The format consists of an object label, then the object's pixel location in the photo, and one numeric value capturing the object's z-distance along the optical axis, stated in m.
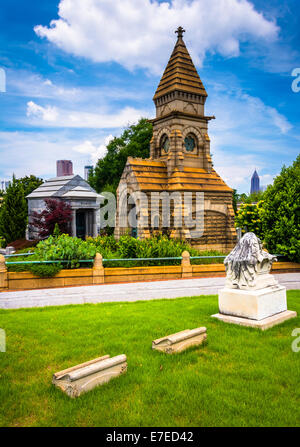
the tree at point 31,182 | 45.13
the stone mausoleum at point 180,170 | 19.91
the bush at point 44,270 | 12.65
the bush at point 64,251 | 13.45
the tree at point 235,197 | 39.84
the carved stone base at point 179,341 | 6.07
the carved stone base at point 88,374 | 4.69
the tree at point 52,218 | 21.94
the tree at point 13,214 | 30.89
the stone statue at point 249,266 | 7.86
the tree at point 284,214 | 15.68
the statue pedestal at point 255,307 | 7.62
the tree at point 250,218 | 21.08
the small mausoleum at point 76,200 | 30.22
